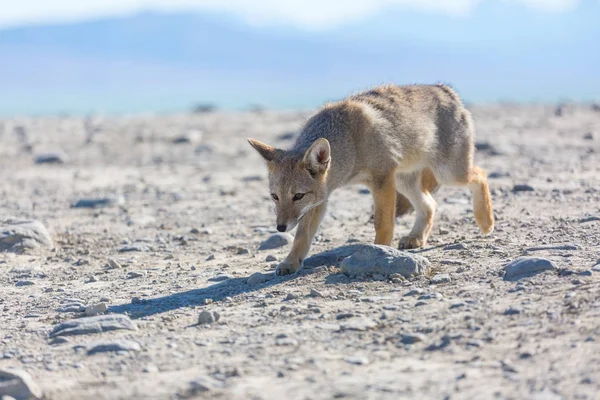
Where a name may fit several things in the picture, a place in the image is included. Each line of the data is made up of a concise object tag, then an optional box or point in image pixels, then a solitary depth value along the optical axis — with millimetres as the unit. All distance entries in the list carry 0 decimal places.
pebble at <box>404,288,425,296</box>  14672
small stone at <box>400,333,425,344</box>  12367
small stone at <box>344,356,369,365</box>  11680
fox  17812
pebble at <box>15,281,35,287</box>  17906
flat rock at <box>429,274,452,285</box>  15302
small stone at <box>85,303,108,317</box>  14984
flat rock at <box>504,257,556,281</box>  14891
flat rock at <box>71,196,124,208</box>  27625
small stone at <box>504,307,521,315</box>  12980
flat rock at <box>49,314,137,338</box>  13859
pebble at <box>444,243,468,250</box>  18148
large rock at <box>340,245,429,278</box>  15836
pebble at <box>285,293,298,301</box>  15156
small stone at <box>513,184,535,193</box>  25328
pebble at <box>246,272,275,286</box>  16625
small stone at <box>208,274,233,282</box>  17234
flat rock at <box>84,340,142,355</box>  12797
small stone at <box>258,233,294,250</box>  20516
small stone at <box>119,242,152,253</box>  20937
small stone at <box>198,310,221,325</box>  14016
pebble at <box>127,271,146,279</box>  18125
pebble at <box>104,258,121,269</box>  19187
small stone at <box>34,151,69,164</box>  40031
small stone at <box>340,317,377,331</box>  13117
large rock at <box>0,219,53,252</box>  21016
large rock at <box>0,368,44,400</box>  11242
